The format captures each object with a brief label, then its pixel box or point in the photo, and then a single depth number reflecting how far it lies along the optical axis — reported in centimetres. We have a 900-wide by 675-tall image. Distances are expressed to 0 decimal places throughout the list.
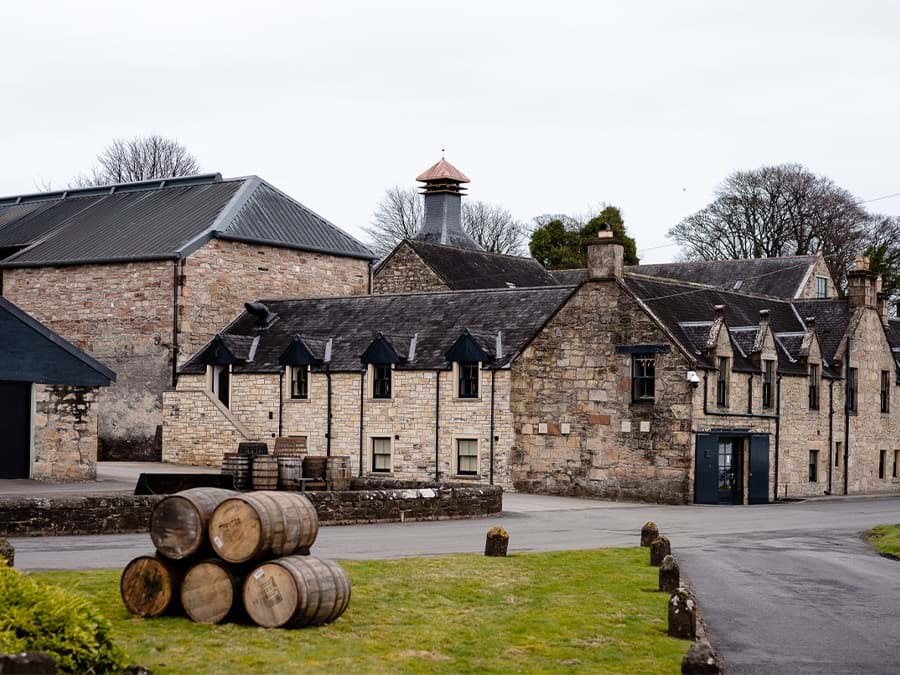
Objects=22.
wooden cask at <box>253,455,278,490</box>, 3525
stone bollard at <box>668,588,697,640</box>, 1409
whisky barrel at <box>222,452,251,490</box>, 3544
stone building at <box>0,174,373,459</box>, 4838
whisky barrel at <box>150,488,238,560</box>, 1357
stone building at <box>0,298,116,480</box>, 3341
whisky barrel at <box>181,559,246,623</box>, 1341
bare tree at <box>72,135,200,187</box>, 8388
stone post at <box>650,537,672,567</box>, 2053
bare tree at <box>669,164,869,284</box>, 7938
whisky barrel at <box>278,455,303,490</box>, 3572
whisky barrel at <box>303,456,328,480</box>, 3650
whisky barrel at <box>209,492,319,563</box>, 1341
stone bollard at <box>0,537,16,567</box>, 1487
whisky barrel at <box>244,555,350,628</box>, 1319
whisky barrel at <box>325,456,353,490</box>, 3619
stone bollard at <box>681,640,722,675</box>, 1094
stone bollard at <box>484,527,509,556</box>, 2072
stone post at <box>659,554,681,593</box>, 1730
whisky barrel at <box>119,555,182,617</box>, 1363
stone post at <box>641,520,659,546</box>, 2357
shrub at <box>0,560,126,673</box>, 961
